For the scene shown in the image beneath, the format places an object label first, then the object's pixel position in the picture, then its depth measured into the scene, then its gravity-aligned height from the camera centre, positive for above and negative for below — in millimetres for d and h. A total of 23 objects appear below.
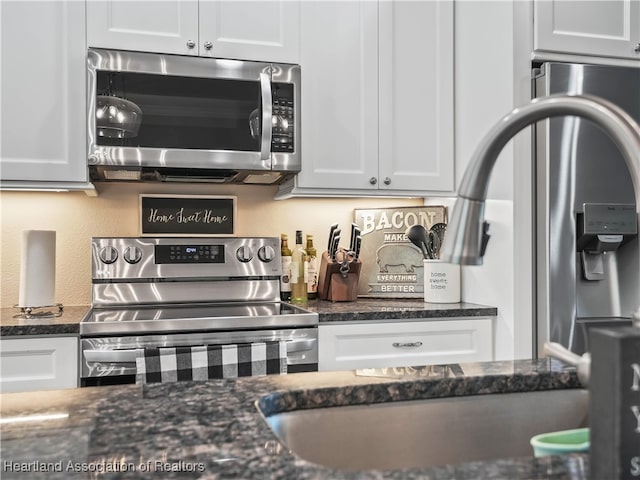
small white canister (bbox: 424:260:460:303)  2750 -187
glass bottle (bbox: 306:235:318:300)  2883 -146
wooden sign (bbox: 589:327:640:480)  611 -161
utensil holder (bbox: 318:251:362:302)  2746 -182
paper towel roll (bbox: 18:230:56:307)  2307 -108
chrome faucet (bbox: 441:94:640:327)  697 +101
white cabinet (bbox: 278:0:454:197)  2645 +612
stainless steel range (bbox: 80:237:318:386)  2105 -267
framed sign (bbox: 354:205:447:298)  2930 -55
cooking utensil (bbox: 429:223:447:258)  2893 +52
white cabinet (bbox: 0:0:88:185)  2322 +552
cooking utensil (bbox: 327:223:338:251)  2910 +29
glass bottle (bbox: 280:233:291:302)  2814 -182
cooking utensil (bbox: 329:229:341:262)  2891 -15
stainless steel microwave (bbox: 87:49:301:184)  2361 +485
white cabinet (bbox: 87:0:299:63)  2418 +845
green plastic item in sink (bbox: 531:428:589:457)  814 -276
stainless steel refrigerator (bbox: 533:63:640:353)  2385 +82
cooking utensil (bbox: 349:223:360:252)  2924 +25
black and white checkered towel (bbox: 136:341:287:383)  1676 -343
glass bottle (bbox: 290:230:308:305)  2738 -152
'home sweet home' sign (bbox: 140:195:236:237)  2746 +109
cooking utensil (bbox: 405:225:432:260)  2852 +13
